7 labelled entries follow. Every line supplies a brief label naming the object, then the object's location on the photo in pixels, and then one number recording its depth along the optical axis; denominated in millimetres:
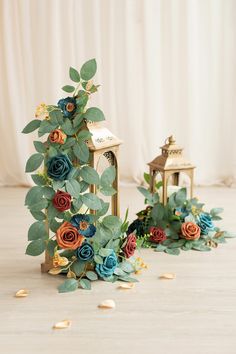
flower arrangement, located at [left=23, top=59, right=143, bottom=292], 2008
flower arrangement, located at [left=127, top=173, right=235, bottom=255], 2508
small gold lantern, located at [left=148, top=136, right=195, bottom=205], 2543
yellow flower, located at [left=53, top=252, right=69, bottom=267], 2061
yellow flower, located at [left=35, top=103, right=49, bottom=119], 2045
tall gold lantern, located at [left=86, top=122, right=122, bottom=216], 2080
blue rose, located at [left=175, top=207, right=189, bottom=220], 2539
